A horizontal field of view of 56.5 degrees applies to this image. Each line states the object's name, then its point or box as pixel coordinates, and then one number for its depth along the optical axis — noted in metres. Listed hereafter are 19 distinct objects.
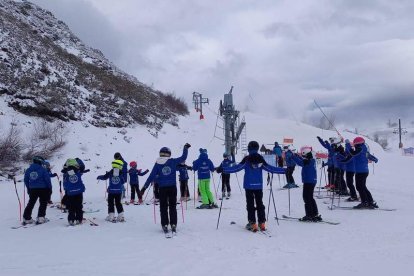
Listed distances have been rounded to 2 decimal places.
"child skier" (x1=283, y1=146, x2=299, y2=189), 16.67
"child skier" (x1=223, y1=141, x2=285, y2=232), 9.01
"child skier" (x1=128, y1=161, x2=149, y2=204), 14.17
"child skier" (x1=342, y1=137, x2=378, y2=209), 11.24
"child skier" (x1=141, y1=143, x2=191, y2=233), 8.93
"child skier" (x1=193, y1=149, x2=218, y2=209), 12.62
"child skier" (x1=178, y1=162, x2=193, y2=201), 14.41
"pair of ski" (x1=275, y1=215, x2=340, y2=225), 9.41
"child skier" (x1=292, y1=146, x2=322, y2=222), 9.80
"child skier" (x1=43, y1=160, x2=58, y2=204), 12.02
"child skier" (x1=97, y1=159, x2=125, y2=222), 10.41
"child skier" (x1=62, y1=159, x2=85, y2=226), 10.10
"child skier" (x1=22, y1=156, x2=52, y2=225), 10.59
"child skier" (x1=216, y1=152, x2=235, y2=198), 14.53
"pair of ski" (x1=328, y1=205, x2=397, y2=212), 11.08
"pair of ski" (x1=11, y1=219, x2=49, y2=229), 10.29
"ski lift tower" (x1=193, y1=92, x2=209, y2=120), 44.97
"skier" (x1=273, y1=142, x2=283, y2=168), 23.41
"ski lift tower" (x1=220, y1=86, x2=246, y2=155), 29.00
